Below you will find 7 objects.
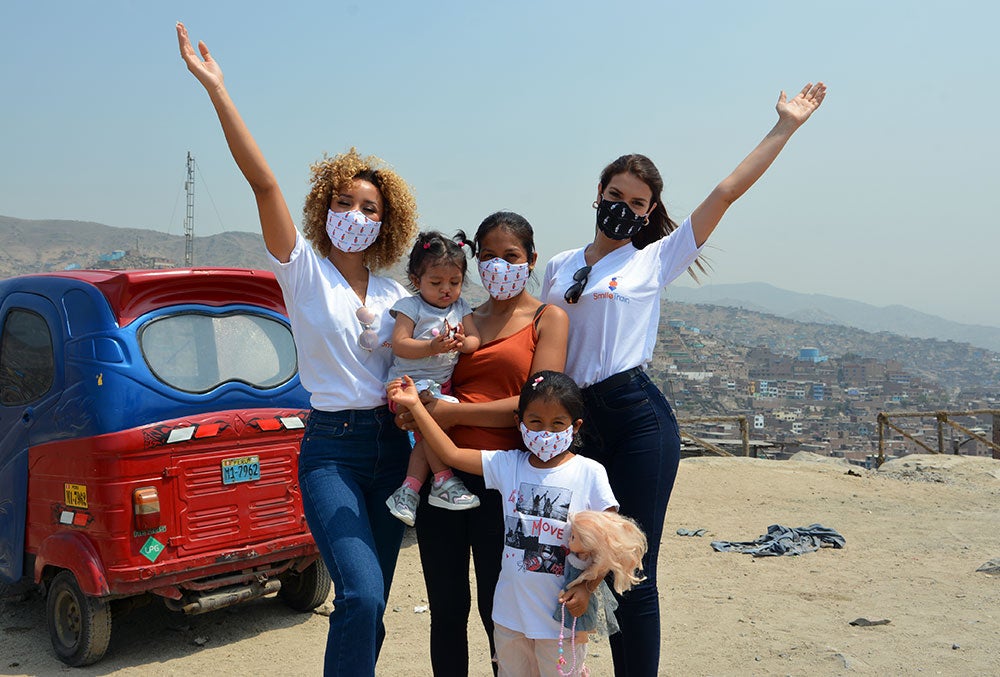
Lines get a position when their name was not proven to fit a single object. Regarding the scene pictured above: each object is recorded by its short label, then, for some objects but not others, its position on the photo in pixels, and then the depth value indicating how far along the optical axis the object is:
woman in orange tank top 2.90
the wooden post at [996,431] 14.72
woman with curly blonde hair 2.68
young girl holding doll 2.79
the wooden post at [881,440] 14.86
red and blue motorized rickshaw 4.52
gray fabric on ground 7.65
